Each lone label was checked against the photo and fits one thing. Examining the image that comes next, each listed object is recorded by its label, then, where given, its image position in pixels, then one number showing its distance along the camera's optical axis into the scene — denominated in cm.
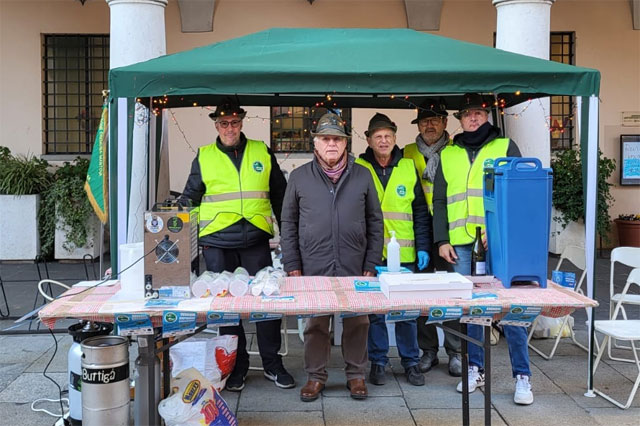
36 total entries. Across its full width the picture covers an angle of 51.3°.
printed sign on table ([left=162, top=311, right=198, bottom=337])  318
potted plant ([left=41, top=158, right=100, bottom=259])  964
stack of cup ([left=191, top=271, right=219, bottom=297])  342
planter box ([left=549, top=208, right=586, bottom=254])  984
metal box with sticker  332
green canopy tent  415
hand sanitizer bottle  375
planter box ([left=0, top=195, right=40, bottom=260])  981
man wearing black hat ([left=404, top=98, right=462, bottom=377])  482
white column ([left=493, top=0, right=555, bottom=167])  604
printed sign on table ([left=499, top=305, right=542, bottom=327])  330
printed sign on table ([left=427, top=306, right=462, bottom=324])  328
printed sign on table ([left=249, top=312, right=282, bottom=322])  325
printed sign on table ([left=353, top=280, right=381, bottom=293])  361
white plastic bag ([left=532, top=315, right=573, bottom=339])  574
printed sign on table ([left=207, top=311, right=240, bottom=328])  321
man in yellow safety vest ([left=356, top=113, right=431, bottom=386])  458
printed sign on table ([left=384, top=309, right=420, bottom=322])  329
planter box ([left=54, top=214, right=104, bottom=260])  985
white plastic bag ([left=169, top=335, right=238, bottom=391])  412
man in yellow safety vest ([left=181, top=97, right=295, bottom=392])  447
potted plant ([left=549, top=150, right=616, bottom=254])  964
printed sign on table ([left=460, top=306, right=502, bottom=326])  329
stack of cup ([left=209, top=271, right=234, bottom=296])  347
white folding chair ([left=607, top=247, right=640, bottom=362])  502
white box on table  338
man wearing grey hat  414
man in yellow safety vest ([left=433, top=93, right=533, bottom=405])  431
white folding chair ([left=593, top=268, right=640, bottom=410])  425
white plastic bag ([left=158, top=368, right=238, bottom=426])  343
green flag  509
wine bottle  388
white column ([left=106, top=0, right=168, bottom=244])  624
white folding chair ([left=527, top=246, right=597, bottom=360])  529
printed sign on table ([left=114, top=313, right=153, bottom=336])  317
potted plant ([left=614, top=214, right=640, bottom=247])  1045
